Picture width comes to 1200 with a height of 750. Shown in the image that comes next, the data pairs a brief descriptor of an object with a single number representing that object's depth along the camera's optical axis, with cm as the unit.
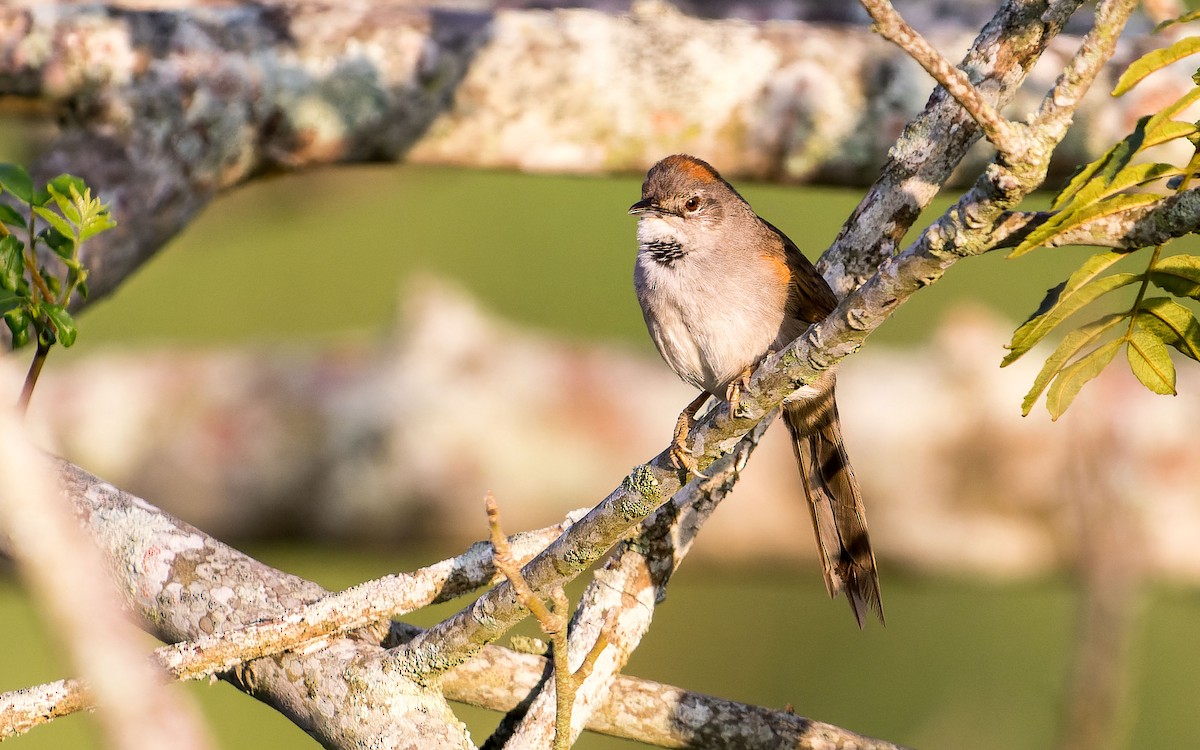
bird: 615
